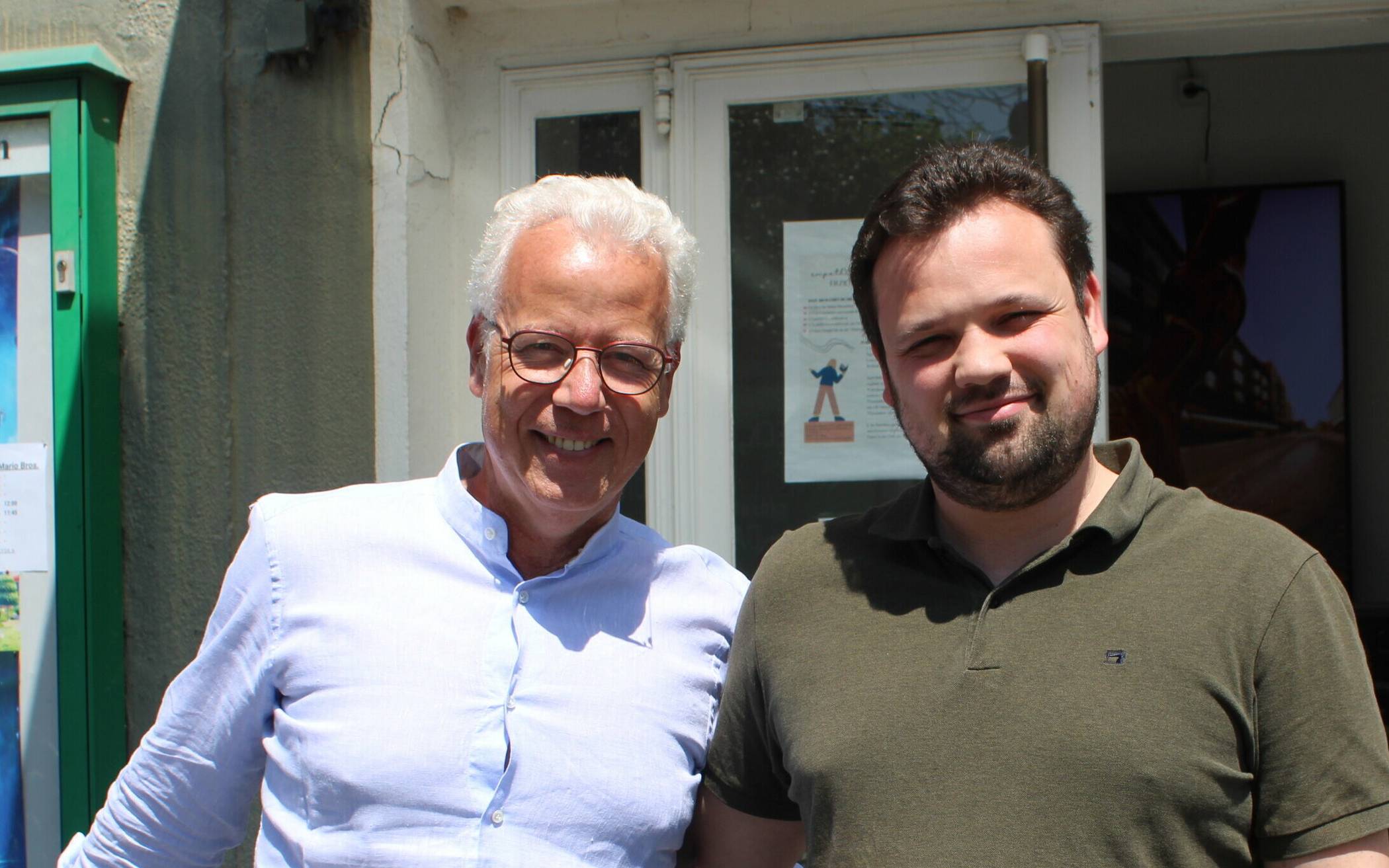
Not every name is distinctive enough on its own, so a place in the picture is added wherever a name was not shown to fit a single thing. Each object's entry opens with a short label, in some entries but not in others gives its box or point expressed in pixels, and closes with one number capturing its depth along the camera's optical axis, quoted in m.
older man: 1.58
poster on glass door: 2.93
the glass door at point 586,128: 3.07
